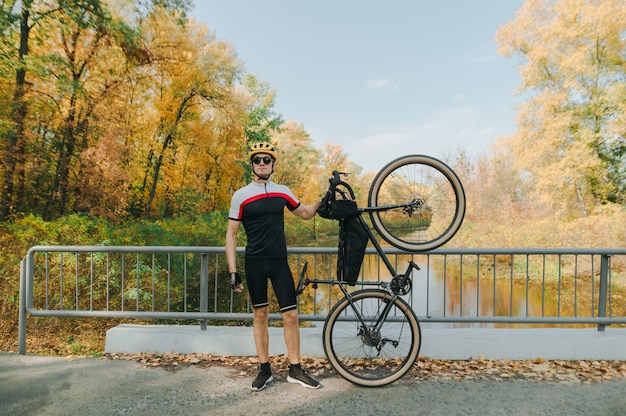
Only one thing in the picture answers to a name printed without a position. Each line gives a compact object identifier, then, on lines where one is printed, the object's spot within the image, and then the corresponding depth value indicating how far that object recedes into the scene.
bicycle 3.71
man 3.65
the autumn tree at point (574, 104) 19.16
